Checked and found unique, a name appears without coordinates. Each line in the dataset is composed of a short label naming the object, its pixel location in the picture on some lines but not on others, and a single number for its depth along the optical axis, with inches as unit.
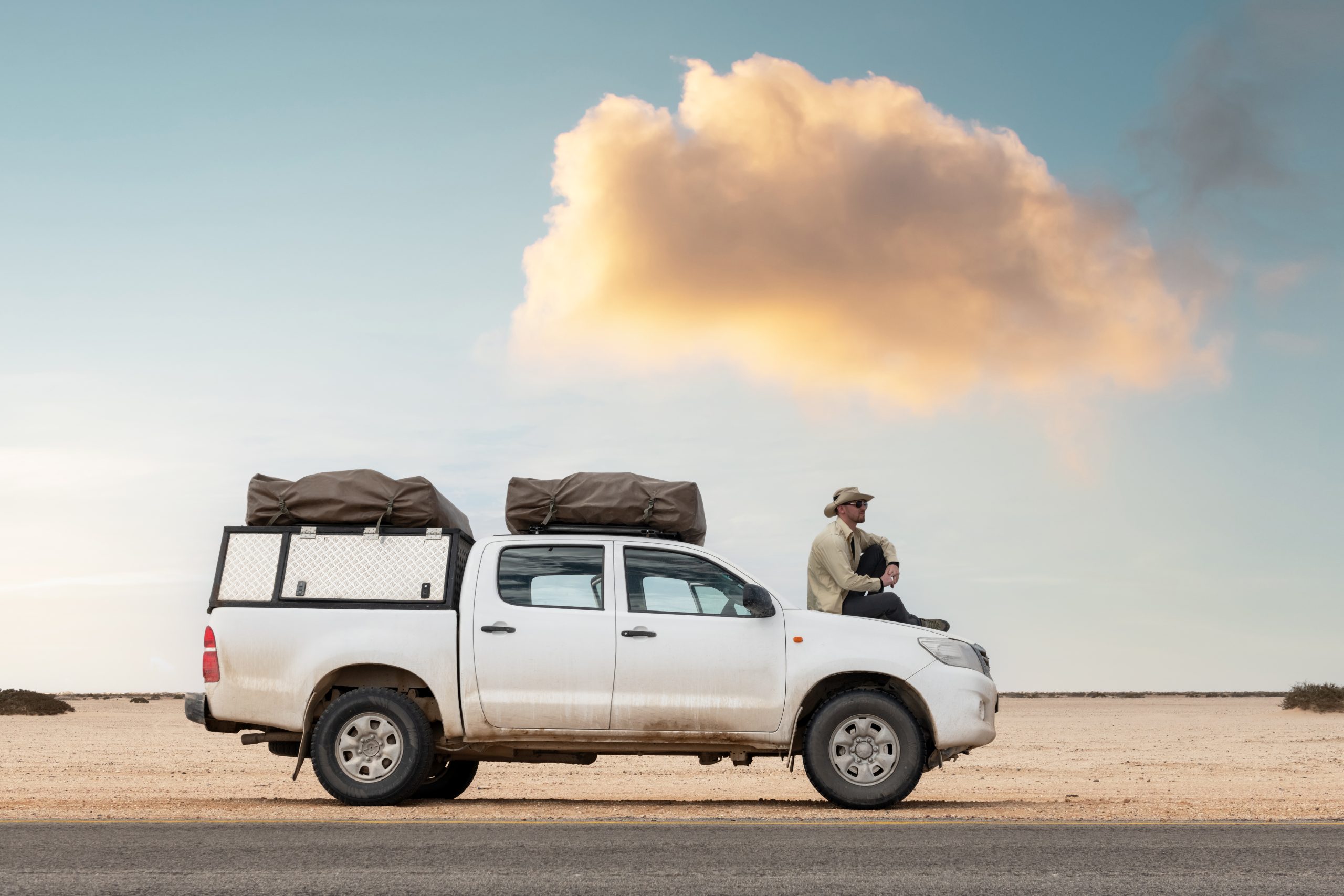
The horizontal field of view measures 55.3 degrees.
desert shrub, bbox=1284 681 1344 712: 1614.2
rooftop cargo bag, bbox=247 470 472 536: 414.9
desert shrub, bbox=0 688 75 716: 1704.0
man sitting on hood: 415.2
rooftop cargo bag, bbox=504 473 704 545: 411.2
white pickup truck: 392.5
